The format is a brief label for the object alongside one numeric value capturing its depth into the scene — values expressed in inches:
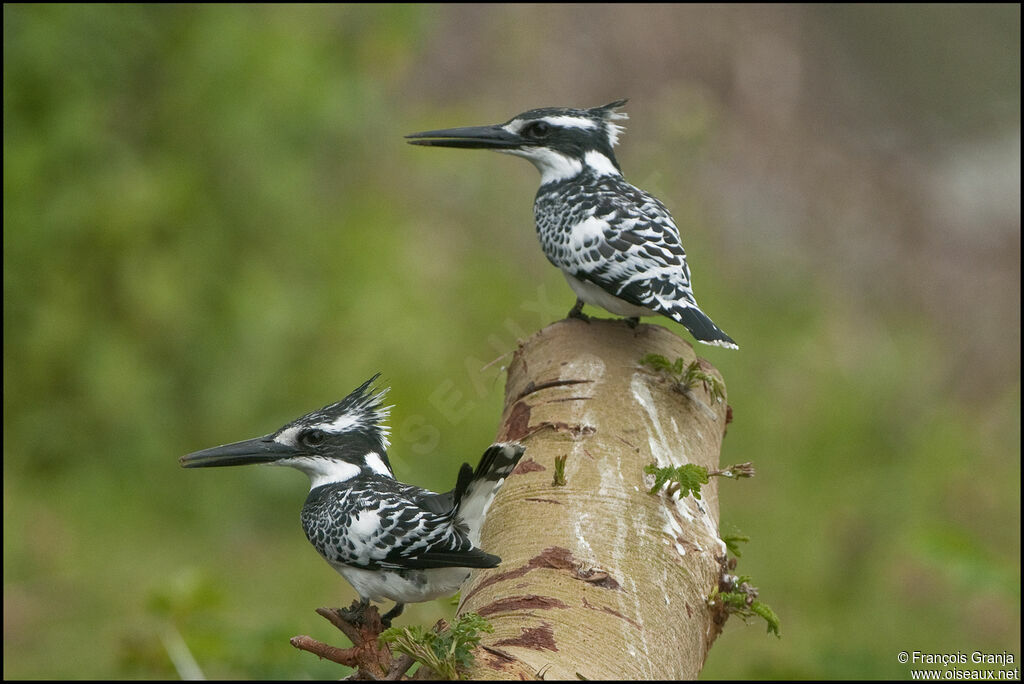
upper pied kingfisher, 286.0
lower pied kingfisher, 221.8
